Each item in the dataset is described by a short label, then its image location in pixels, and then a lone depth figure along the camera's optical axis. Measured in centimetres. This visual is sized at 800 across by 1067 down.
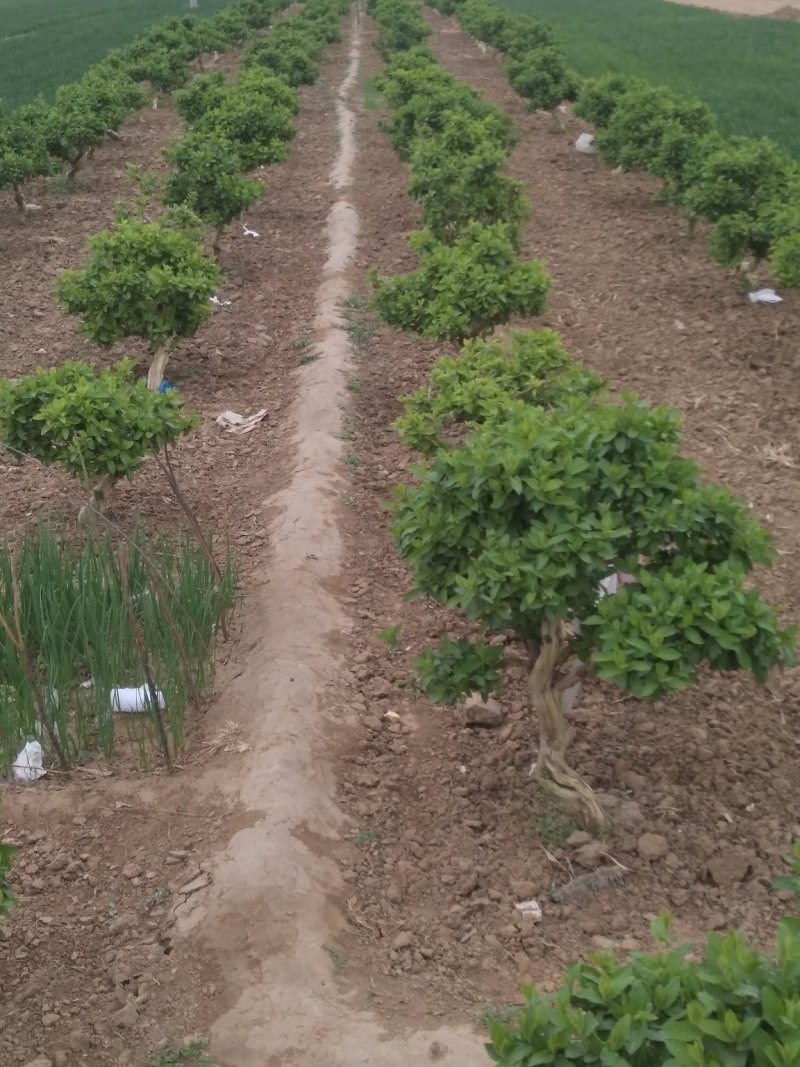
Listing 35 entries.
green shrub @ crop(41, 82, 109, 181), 1484
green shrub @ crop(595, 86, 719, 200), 1332
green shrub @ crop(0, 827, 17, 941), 334
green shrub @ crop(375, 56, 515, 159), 1489
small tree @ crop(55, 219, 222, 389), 851
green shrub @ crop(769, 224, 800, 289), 897
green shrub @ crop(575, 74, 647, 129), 1734
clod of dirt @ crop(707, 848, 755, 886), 438
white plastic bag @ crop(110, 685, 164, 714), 516
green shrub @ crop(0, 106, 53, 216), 1323
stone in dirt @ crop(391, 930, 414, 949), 414
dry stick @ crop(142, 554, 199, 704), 486
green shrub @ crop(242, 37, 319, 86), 2244
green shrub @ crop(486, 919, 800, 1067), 236
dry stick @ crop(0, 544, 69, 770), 462
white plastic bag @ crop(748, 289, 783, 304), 1048
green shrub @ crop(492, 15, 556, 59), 2431
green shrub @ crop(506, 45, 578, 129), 1981
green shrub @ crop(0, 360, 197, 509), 616
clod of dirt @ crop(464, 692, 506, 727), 539
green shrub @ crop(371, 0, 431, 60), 2750
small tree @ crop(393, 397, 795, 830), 380
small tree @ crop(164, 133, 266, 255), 1195
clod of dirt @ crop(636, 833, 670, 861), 448
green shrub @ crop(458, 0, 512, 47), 2773
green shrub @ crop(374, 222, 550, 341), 828
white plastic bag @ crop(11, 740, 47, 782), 496
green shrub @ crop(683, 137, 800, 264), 1022
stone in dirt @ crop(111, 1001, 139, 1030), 377
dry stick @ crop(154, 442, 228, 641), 556
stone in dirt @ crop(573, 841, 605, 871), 445
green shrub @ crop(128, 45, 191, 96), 2156
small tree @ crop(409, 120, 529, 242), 1085
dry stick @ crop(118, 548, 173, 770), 471
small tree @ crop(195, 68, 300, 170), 1444
